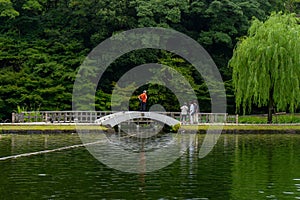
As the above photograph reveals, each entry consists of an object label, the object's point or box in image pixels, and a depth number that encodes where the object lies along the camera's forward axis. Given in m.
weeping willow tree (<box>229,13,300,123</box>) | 41.66
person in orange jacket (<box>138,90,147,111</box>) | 41.97
